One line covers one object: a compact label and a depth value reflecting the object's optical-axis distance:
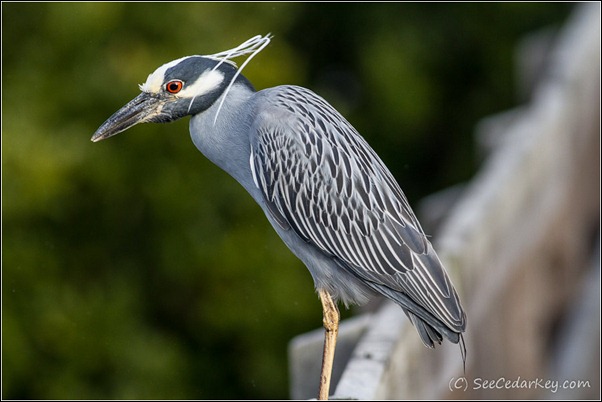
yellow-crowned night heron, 7.52
